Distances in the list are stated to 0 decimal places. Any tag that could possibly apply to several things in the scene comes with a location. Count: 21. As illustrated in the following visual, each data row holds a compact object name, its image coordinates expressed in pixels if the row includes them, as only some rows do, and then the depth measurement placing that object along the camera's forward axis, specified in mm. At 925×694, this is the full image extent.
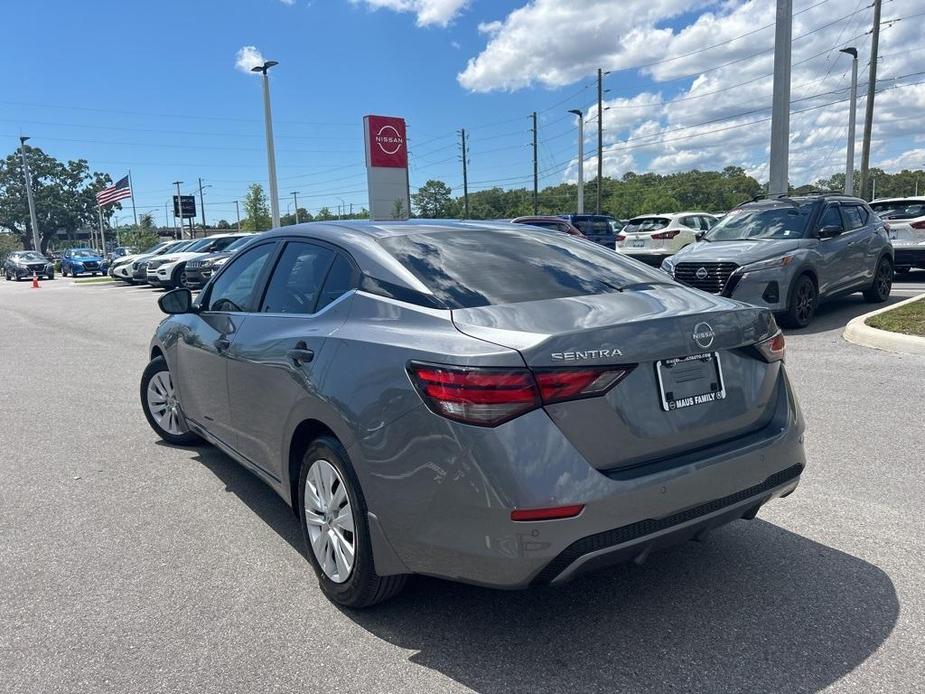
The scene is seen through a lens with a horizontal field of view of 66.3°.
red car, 21516
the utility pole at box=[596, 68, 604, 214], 46875
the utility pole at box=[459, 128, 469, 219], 70850
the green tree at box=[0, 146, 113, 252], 83688
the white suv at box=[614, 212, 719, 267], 18781
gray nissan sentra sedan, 2381
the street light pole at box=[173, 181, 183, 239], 58344
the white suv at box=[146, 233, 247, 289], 22375
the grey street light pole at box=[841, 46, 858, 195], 30453
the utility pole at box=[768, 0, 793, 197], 17406
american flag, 47062
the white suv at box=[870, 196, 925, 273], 14438
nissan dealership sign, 35844
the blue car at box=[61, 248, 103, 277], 38500
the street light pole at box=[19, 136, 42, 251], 53822
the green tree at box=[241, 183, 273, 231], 67188
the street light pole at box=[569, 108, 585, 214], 40666
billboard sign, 59406
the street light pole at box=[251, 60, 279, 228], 29531
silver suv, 9195
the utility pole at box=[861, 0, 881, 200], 31500
